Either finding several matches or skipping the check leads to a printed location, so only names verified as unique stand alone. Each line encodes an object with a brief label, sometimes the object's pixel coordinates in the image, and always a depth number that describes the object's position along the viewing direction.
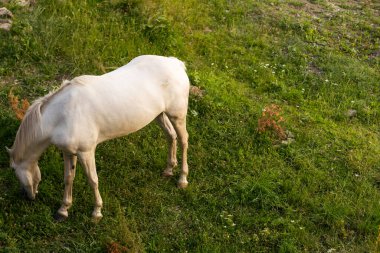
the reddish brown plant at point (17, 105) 6.40
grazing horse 4.89
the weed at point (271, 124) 7.20
